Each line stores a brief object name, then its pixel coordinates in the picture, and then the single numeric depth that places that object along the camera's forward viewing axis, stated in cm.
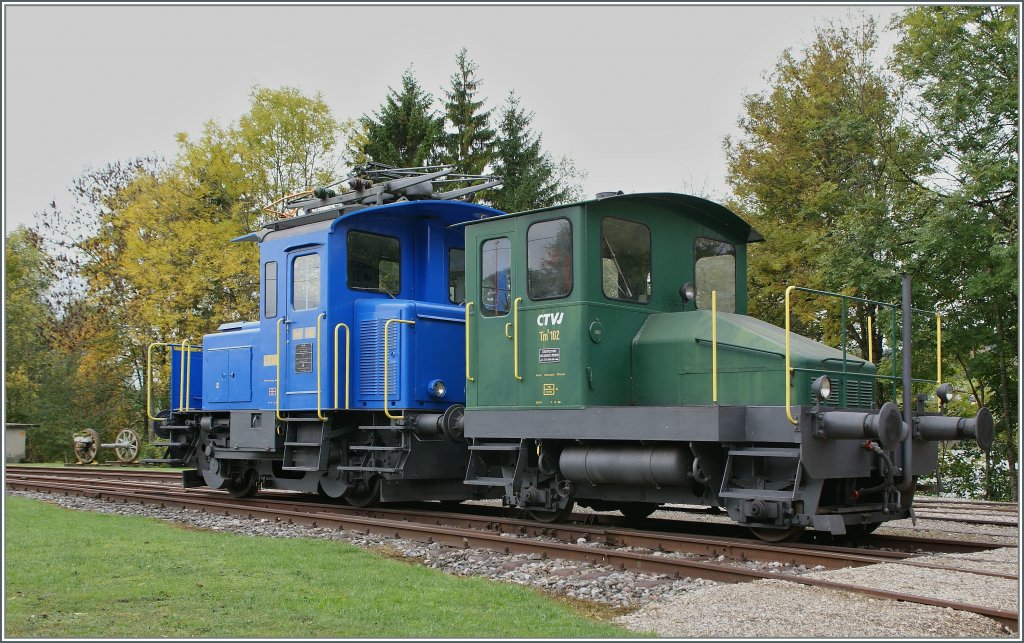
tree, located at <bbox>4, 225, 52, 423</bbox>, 3404
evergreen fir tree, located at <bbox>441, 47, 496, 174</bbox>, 3509
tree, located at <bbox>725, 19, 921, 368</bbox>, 1864
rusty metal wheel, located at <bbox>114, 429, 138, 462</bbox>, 2365
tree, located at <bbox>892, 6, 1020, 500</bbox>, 1659
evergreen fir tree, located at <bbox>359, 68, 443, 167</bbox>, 3206
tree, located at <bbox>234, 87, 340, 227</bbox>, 2866
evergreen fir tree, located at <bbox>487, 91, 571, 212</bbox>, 3462
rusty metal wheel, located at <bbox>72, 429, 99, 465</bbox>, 2666
